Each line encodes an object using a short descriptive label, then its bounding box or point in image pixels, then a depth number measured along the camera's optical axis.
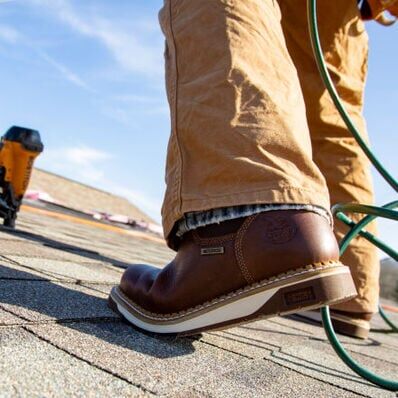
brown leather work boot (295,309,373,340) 1.45
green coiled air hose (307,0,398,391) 0.83
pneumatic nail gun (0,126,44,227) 2.06
